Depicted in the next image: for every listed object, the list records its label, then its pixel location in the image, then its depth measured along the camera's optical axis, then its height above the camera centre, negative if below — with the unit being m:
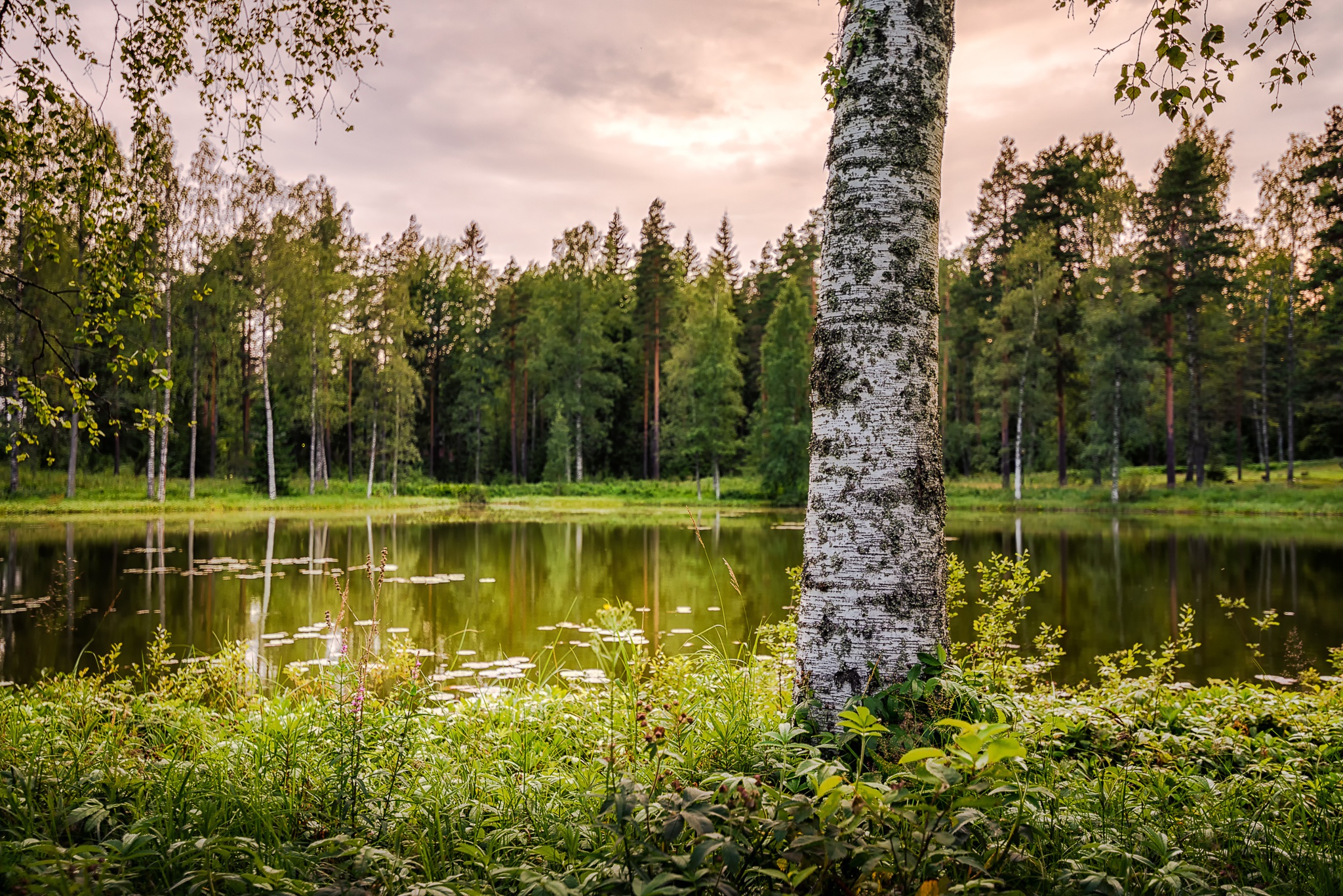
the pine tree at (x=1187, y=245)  28.28 +7.57
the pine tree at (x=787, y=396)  32.00 +2.31
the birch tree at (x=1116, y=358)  27.94 +3.41
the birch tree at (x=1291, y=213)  31.25 +9.72
